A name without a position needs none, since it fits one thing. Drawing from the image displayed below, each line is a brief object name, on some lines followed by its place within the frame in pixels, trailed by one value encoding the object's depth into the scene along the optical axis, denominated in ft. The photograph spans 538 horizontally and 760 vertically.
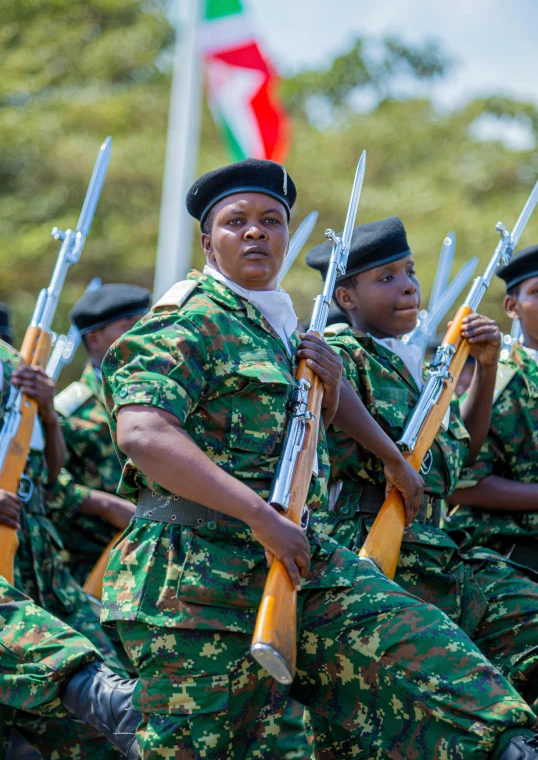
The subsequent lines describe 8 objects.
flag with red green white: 74.18
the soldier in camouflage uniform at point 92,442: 40.47
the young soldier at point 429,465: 29.78
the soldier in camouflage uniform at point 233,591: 21.35
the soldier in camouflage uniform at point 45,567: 34.09
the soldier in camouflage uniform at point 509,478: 34.35
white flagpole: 70.28
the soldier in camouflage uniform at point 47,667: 29.37
